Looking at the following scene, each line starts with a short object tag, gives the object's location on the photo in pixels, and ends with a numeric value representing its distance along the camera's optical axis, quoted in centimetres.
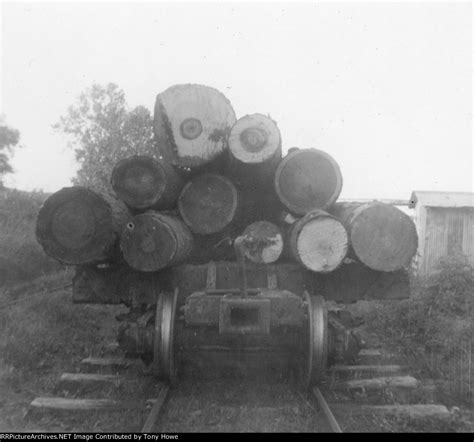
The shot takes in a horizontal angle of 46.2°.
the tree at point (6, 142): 1930
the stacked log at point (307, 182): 602
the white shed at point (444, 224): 1816
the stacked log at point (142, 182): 587
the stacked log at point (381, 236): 541
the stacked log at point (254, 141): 562
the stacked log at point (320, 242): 531
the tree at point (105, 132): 2962
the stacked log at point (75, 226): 539
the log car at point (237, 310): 497
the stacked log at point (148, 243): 531
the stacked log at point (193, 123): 595
